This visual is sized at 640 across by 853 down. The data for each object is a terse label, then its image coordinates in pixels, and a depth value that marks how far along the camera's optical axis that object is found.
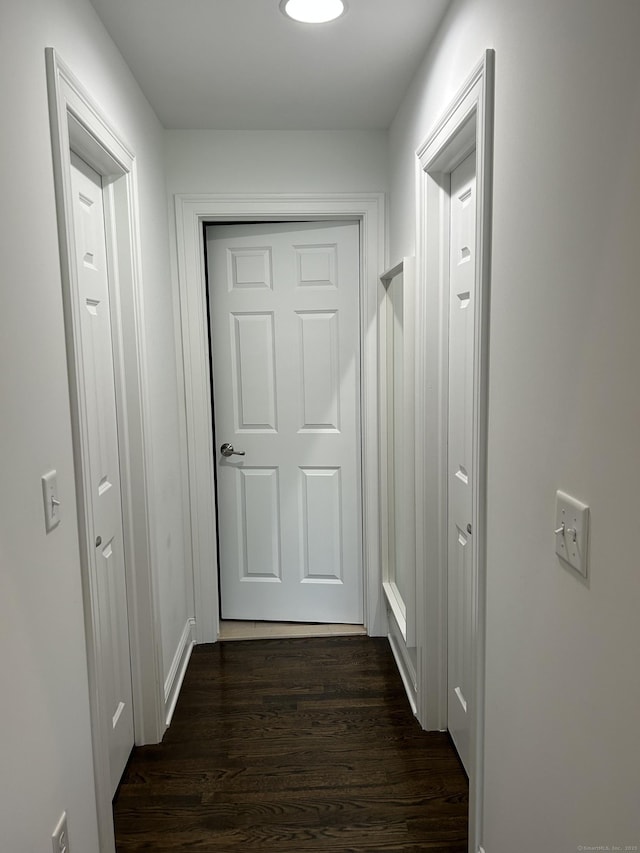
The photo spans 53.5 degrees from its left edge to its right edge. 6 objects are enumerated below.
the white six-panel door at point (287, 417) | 3.05
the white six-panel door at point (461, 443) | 1.91
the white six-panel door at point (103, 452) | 1.85
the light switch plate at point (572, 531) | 1.01
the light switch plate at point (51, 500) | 1.32
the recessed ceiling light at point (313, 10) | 1.74
